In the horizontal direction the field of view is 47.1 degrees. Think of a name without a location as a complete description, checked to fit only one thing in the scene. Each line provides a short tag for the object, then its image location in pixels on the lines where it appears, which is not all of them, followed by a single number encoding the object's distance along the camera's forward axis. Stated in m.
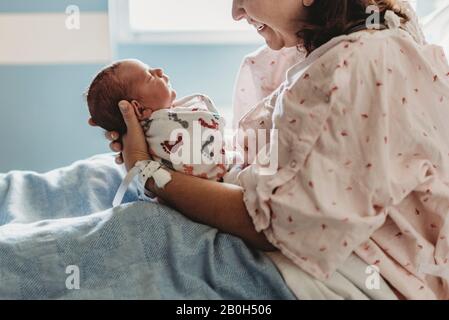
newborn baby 1.01
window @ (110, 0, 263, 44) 1.87
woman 0.83
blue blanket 0.84
